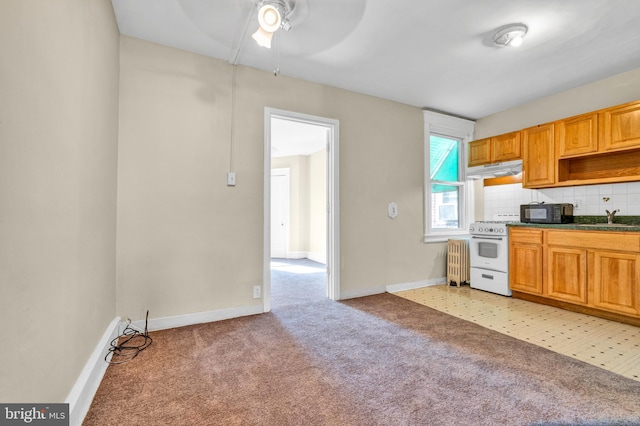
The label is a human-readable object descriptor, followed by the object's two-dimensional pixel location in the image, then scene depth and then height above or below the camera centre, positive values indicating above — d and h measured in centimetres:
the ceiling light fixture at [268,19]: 182 +127
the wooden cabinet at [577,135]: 310 +92
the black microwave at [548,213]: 330 +3
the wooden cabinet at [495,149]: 384 +96
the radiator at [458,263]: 407 -69
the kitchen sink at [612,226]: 268 -9
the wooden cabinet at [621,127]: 282 +92
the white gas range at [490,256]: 362 -55
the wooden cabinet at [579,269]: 264 -57
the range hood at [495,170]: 382 +65
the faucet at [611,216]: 314 +0
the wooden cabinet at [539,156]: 347 +75
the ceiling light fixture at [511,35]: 234 +153
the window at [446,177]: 424 +61
